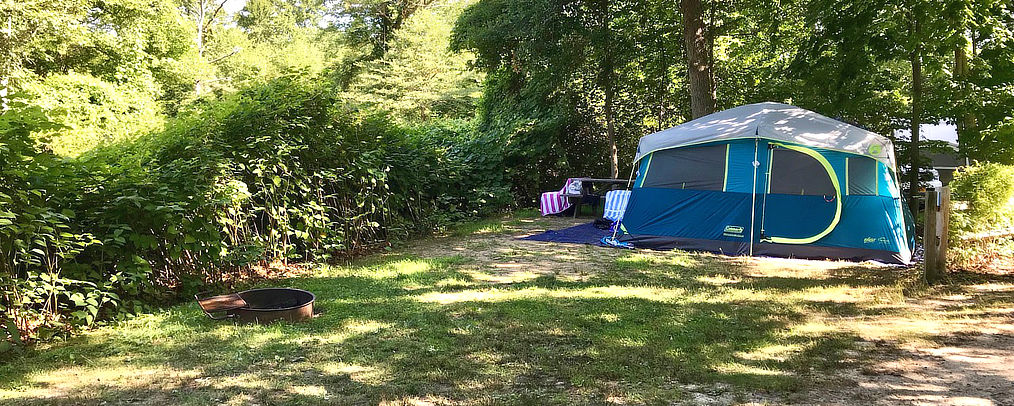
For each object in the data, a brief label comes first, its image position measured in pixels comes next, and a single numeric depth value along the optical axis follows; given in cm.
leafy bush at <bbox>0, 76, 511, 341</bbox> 359
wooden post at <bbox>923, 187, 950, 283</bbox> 498
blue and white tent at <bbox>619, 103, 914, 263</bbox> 620
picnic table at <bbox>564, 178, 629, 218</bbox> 1050
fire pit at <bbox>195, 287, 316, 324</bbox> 396
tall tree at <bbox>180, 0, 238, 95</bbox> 2016
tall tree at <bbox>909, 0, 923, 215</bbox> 645
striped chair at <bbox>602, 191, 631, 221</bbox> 895
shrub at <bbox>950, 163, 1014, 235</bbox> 550
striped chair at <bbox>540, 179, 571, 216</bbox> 1067
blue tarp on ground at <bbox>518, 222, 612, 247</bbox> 785
